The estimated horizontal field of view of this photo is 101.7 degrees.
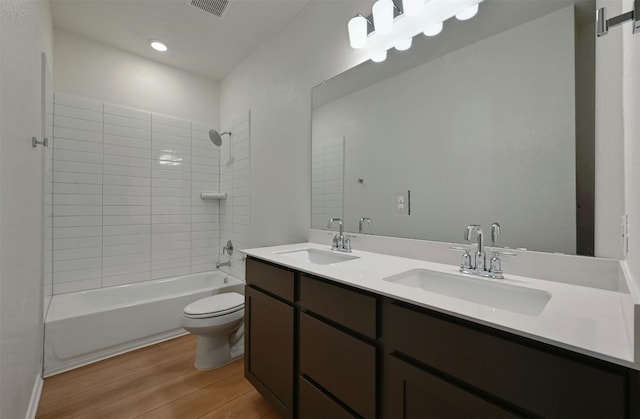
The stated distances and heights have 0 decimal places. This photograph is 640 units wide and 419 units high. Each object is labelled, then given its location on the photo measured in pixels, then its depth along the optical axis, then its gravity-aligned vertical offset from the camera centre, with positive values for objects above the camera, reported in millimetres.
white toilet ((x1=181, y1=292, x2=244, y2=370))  1808 -824
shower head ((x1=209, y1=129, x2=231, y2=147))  2943 +824
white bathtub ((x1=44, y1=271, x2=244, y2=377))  1886 -897
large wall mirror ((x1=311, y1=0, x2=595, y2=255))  961 +369
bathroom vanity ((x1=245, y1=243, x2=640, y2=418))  523 -381
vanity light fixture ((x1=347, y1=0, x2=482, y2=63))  1255 +1016
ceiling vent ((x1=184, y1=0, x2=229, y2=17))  1966 +1577
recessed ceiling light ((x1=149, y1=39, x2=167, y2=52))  2461 +1589
